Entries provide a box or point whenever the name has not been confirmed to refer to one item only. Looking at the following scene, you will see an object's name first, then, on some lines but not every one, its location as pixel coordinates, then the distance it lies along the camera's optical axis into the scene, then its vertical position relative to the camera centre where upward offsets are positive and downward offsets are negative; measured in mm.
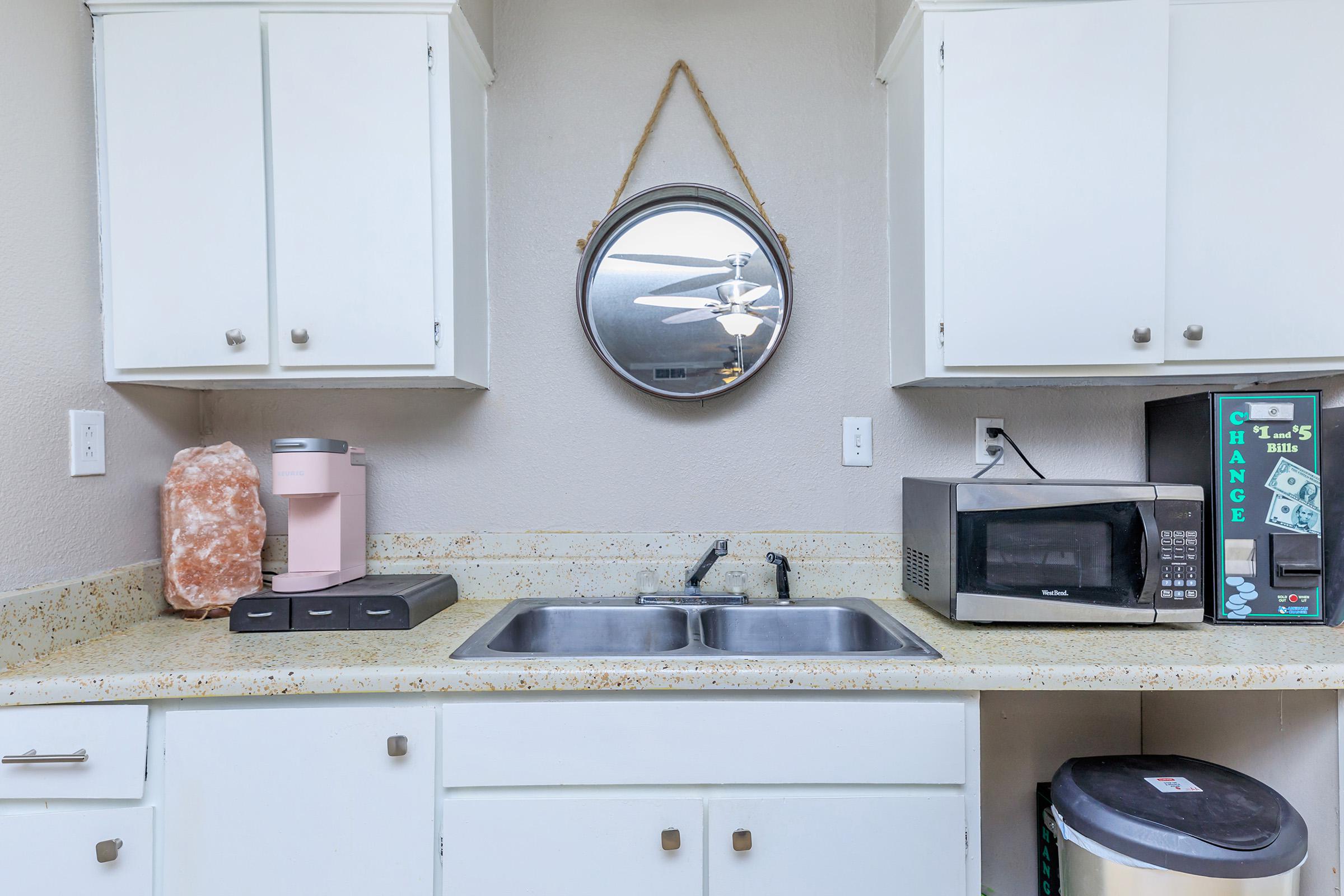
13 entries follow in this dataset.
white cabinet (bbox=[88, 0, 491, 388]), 1405 +535
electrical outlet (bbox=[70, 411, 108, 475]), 1361 -1
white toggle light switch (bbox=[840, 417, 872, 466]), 1729 -11
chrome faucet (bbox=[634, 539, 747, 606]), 1581 -367
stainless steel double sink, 1562 -434
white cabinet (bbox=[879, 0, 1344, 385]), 1406 +529
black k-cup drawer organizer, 1383 -342
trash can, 1042 -631
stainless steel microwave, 1340 -228
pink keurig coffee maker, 1438 -148
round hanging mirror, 1682 +352
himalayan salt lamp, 1493 -199
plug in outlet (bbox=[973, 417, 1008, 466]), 1737 -6
